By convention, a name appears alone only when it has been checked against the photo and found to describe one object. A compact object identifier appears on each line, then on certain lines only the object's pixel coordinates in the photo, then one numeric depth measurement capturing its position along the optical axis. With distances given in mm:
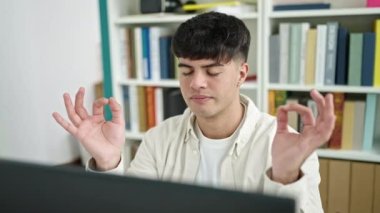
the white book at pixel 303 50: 1921
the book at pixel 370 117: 1914
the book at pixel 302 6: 1929
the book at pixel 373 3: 1830
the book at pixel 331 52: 1883
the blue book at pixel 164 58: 2232
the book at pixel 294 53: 1938
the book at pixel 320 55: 1893
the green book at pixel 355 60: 1852
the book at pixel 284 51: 1954
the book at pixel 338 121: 1975
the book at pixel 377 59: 1815
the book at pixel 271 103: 2072
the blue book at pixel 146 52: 2256
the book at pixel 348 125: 1956
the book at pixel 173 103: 2283
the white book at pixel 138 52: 2268
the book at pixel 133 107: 2373
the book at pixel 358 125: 1942
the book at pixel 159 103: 2316
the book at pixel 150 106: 2342
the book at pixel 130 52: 2323
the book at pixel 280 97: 2076
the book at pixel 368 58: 1832
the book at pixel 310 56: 1915
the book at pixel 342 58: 1884
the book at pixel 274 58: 1990
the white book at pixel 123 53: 2322
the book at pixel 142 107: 2375
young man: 1148
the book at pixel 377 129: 2058
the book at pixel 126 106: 2428
